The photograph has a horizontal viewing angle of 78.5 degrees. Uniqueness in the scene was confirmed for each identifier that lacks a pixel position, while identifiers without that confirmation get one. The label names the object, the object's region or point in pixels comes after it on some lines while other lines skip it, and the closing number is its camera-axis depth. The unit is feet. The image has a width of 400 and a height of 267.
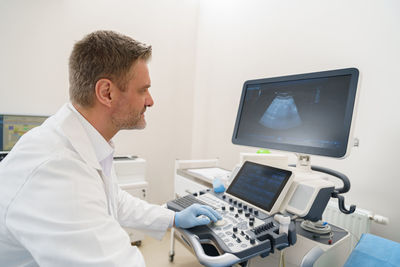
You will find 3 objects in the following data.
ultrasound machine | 2.71
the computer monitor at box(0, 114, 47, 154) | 6.29
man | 1.92
